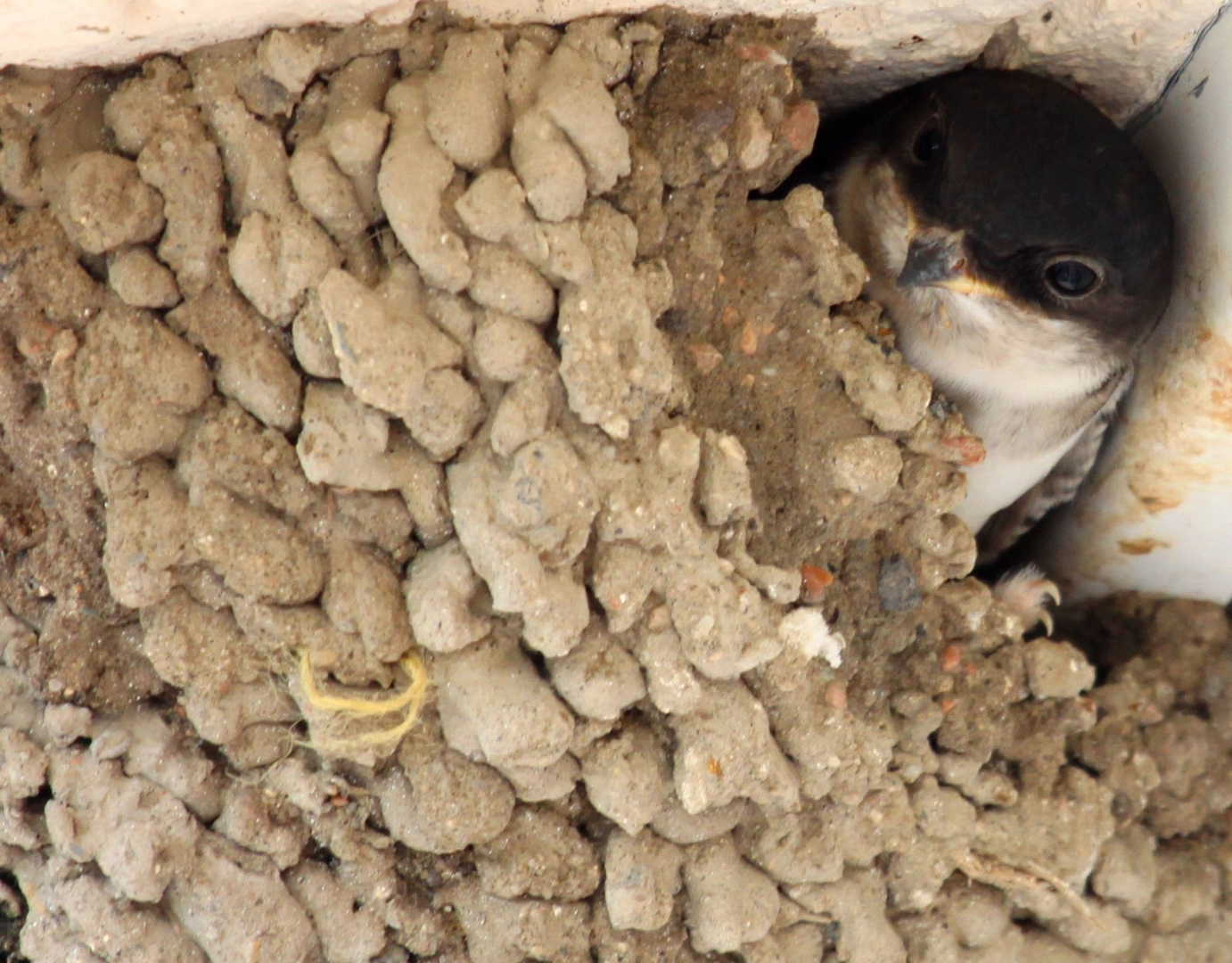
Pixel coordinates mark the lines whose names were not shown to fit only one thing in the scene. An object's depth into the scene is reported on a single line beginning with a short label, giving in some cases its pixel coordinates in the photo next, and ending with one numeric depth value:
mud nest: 3.34
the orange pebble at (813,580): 4.05
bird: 4.03
